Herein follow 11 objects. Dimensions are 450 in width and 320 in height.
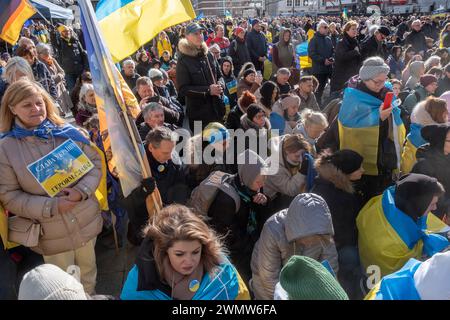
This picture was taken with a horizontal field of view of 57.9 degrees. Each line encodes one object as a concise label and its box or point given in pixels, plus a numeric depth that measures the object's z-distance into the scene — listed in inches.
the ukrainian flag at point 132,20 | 134.5
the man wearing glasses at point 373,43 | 274.2
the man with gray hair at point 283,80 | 239.4
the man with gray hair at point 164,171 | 119.7
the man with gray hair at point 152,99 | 187.9
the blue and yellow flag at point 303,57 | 355.6
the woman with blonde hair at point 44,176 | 97.4
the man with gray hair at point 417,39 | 373.4
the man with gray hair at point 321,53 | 313.7
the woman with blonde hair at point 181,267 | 75.6
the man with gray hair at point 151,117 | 156.9
